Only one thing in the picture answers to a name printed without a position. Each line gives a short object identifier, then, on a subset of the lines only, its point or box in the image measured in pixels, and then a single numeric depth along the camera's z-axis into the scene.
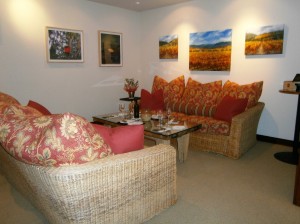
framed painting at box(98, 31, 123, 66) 4.97
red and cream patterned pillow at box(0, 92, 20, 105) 2.33
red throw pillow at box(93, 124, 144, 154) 1.73
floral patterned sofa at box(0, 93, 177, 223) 1.39
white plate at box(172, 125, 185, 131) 2.98
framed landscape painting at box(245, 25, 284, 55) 3.68
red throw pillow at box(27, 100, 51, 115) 2.60
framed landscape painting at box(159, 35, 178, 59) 5.03
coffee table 2.84
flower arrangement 4.22
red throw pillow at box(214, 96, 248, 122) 3.42
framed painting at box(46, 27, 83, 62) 4.23
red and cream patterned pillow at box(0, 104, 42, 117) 1.66
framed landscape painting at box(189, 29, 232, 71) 4.29
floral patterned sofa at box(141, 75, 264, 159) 3.34
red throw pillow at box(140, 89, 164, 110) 4.33
